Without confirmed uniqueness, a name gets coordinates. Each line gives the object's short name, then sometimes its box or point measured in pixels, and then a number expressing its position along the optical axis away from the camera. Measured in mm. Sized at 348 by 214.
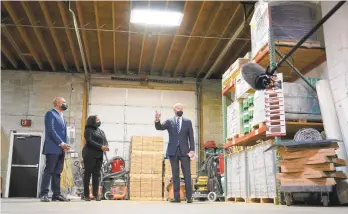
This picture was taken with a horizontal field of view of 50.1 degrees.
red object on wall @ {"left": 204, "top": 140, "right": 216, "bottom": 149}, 14812
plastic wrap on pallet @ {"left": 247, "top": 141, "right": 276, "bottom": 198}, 6582
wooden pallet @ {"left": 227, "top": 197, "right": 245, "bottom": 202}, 8572
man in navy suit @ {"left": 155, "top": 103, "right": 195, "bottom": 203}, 7176
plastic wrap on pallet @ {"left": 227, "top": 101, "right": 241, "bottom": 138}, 8352
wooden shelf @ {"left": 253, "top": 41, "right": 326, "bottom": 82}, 7076
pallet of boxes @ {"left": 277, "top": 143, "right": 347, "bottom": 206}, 5500
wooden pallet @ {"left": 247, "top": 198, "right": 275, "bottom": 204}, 7055
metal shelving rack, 6480
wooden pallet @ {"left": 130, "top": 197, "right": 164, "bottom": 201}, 12944
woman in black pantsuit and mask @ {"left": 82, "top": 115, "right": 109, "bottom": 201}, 7734
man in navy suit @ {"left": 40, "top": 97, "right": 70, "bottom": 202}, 6915
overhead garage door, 15242
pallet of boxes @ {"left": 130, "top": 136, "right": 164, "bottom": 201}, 13109
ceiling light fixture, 10492
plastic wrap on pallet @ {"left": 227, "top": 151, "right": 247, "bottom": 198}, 8031
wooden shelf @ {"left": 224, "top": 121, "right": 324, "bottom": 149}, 6791
